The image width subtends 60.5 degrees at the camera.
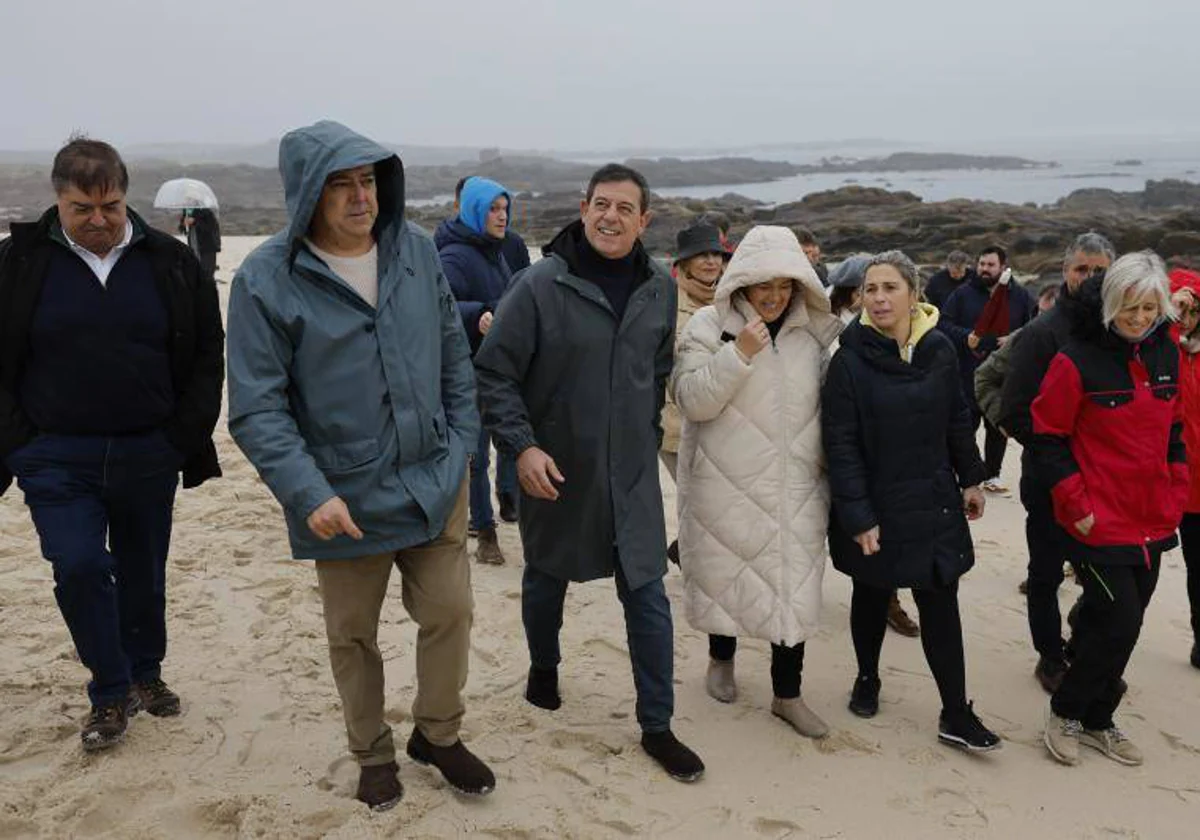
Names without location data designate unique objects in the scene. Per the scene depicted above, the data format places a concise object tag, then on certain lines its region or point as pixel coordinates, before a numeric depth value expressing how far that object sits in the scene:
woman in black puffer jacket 3.49
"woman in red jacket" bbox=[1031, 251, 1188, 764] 3.52
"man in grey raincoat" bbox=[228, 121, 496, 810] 2.77
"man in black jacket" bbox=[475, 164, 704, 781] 3.40
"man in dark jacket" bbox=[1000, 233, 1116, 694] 3.71
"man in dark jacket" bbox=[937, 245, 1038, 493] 7.54
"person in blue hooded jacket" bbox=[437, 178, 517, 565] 5.19
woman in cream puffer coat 3.58
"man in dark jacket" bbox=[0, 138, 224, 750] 3.20
